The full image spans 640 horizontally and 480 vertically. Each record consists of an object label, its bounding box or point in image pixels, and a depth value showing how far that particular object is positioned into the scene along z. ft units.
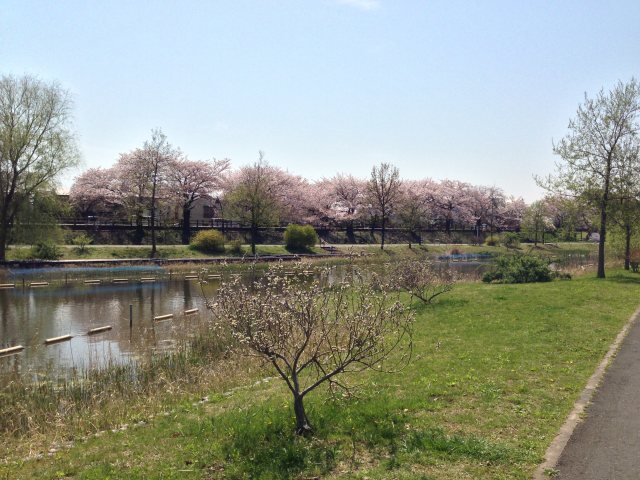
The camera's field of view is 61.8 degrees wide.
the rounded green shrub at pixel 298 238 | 197.57
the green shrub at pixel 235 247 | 180.86
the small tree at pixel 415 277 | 67.87
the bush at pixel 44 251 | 140.67
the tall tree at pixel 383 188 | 249.34
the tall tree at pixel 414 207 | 254.88
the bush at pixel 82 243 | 155.14
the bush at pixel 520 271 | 94.07
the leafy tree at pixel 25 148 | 138.00
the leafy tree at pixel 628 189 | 93.86
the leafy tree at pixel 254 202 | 197.16
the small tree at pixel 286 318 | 24.71
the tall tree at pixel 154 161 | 188.61
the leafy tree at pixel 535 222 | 267.39
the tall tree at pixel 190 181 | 216.54
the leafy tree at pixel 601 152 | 93.61
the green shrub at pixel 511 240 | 258.18
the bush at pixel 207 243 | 176.35
